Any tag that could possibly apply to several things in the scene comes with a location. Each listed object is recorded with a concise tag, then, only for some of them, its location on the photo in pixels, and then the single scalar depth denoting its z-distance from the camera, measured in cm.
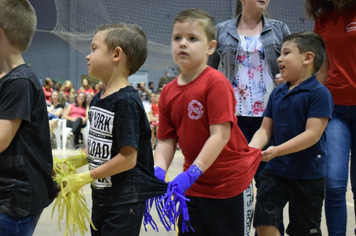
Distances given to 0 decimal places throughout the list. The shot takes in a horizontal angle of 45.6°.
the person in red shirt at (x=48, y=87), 1198
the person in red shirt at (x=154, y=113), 1066
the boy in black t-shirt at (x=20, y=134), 159
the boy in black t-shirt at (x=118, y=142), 167
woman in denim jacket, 262
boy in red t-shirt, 178
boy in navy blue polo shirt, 224
